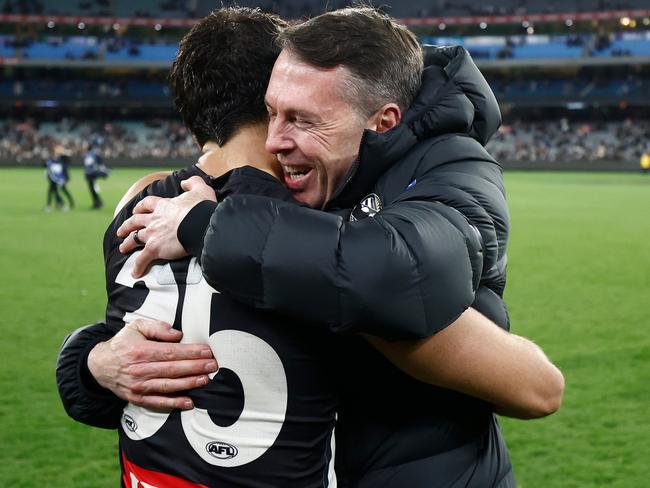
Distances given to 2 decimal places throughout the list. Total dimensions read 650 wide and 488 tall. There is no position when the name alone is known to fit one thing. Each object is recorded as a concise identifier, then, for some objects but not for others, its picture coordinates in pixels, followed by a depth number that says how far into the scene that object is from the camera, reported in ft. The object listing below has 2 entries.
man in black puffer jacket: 5.02
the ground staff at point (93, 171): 72.08
